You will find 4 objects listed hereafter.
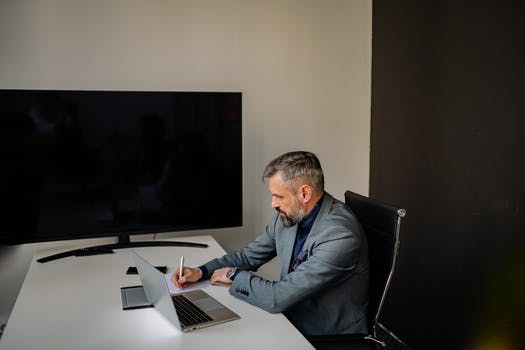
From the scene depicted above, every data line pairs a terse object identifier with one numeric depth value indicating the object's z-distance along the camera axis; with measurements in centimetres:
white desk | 157
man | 185
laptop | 164
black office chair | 181
